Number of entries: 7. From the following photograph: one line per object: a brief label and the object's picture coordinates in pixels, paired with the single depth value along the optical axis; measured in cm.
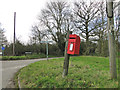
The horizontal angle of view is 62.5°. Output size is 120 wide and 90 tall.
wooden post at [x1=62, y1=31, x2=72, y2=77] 406
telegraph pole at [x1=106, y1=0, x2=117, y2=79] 357
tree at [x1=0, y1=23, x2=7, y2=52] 1671
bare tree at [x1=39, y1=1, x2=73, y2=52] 2525
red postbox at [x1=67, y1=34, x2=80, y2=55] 398
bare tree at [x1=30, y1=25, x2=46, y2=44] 2652
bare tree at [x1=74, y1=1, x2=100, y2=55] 2038
